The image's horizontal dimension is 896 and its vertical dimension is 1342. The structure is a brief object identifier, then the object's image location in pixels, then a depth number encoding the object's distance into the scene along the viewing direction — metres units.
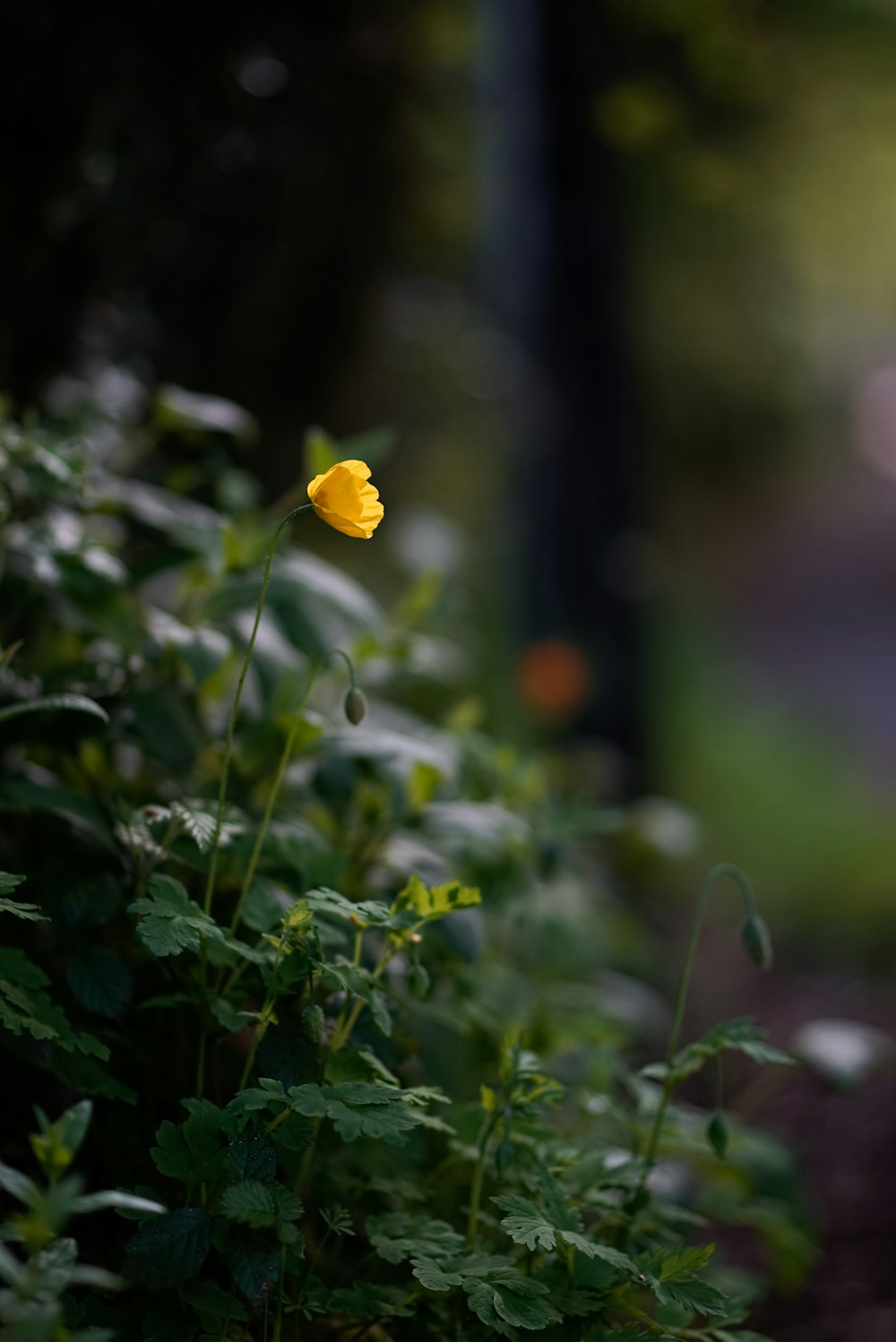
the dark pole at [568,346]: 4.39
